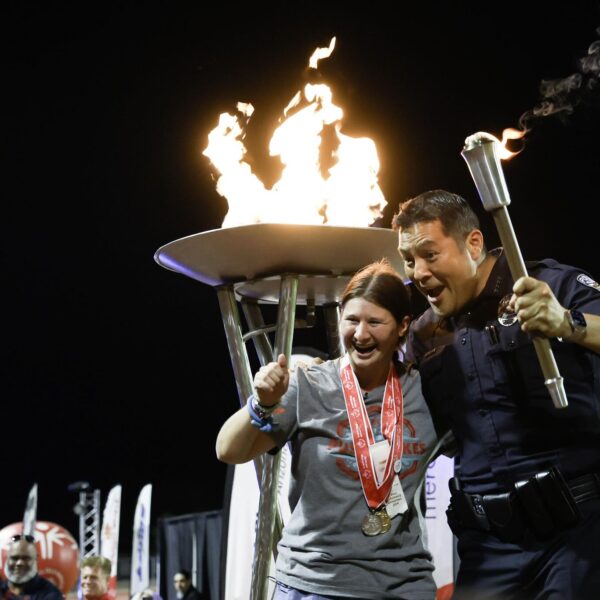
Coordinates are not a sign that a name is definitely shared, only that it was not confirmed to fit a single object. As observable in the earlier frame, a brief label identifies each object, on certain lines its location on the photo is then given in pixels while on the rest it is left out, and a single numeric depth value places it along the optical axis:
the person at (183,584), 9.98
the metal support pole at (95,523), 13.55
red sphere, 11.21
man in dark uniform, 2.03
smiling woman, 2.16
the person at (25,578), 6.76
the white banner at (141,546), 11.16
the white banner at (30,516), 11.23
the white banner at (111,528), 12.06
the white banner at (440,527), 5.52
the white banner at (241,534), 5.69
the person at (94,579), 7.02
